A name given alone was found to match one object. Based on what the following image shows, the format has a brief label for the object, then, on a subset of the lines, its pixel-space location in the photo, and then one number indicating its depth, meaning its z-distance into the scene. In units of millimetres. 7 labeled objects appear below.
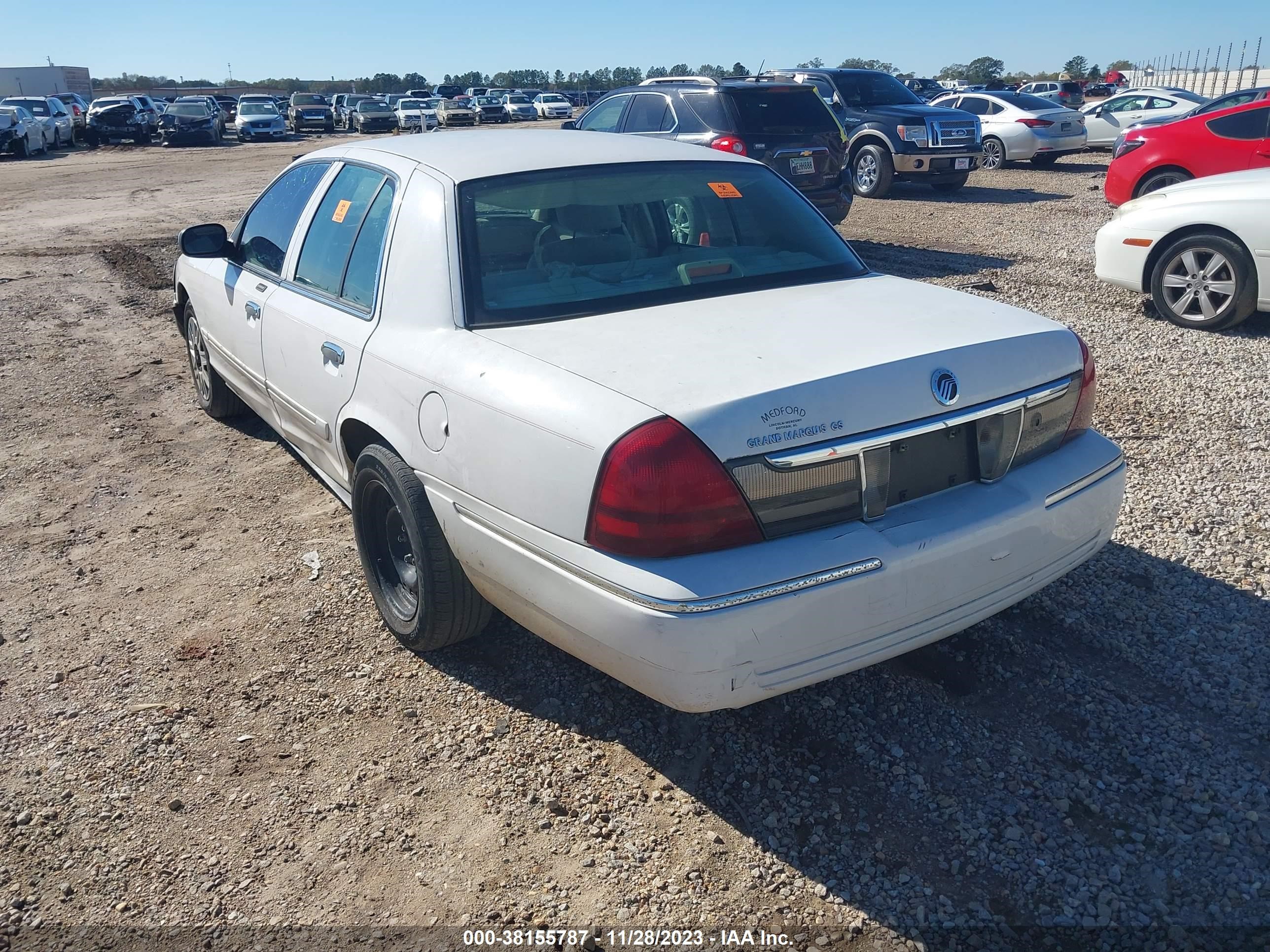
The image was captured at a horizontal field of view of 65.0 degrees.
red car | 10836
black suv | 9891
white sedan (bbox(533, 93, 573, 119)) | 51094
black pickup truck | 14625
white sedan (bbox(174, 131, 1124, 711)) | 2424
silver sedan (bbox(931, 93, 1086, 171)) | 18906
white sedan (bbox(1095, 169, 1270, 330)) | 6816
